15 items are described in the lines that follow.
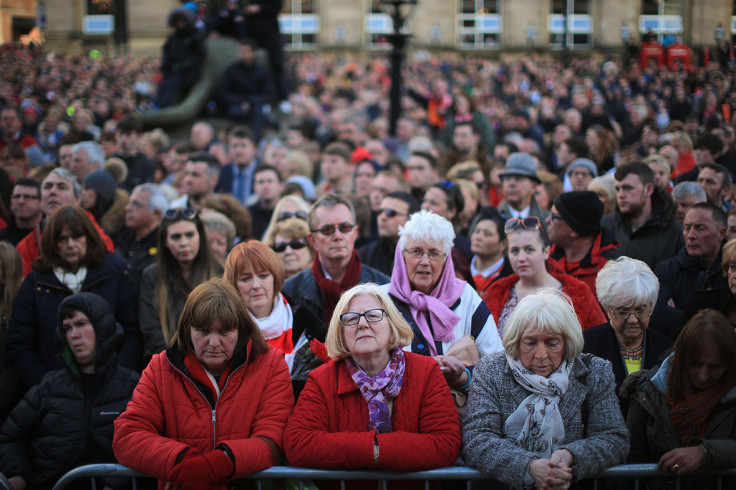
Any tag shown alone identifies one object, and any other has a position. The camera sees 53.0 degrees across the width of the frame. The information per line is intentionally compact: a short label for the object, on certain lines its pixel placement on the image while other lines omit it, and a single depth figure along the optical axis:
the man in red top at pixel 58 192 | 5.85
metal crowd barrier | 3.08
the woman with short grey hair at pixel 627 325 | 3.79
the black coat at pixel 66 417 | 3.87
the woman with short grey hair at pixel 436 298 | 3.78
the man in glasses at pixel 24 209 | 5.85
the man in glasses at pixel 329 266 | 4.54
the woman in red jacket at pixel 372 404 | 3.07
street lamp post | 10.19
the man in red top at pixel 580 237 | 4.83
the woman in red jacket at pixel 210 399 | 3.11
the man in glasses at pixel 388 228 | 5.64
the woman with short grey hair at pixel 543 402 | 3.06
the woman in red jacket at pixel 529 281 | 4.27
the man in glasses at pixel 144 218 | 5.96
